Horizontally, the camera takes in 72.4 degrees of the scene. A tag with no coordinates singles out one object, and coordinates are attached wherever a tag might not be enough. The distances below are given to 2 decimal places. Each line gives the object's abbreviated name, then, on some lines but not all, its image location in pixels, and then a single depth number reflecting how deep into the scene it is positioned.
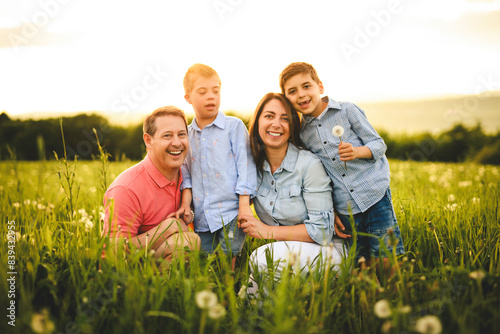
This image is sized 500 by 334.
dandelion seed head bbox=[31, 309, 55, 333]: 1.42
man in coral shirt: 2.94
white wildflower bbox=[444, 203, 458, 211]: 3.63
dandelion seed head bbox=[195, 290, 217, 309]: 1.53
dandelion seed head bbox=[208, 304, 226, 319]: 1.57
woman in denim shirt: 2.97
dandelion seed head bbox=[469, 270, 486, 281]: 1.83
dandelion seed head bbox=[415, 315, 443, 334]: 1.48
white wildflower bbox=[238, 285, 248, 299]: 2.35
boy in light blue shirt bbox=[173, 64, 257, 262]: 3.26
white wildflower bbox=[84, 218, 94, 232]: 3.23
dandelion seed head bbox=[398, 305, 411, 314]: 1.66
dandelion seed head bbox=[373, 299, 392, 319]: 1.67
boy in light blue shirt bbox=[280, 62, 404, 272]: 3.09
